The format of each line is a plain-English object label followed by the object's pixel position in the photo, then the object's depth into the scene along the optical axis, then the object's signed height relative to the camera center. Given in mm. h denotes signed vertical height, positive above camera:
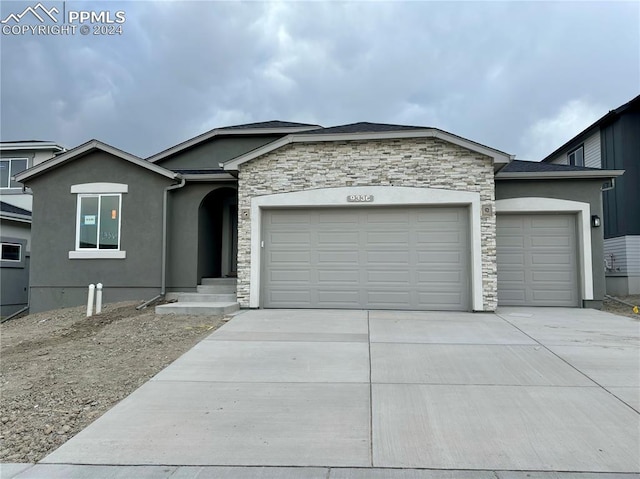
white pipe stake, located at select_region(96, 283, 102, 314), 10648 -936
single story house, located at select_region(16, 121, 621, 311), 10266 +891
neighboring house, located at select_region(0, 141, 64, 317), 14383 +1338
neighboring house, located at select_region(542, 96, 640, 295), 14766 +2200
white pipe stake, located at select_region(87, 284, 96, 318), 10414 -994
